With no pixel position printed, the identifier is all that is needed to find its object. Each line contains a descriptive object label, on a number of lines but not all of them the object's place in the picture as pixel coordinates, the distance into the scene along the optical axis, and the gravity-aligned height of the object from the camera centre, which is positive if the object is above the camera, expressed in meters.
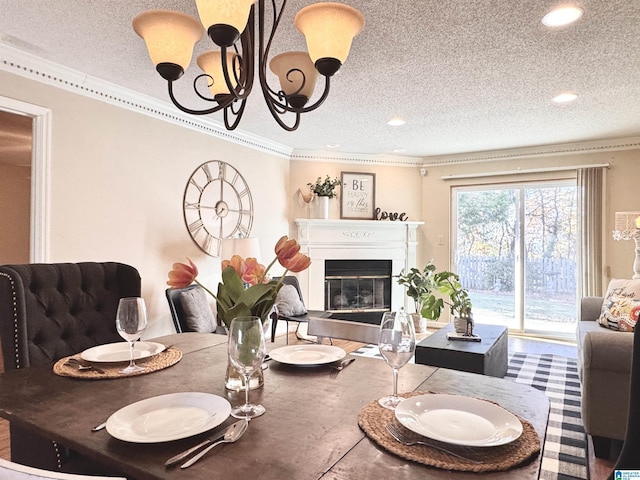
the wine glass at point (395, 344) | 1.02 -0.26
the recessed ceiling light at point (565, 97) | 3.21 +1.21
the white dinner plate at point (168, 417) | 0.85 -0.41
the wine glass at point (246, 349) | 0.99 -0.27
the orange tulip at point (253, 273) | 1.21 -0.09
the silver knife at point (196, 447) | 0.76 -0.42
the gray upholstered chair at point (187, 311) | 3.09 -0.54
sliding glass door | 4.97 -0.12
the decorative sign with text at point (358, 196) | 5.46 +0.66
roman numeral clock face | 3.81 +0.38
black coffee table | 2.68 -0.77
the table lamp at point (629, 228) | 3.92 +0.16
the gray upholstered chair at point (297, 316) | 4.00 -0.75
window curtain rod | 4.65 +0.93
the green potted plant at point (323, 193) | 5.15 +0.65
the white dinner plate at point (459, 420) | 0.84 -0.41
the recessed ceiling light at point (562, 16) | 2.02 +1.19
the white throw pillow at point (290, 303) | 4.12 -0.63
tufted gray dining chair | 1.31 -0.30
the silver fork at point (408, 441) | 0.79 -0.42
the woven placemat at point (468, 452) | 0.76 -0.42
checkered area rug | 2.07 -1.15
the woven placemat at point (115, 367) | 1.24 -0.41
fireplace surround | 5.27 -0.16
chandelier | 1.29 +0.75
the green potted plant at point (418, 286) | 5.29 -0.57
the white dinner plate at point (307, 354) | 1.38 -0.41
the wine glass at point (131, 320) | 1.28 -0.25
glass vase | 1.17 -0.41
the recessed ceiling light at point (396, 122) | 3.89 +1.22
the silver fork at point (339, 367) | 1.31 -0.43
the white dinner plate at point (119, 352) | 1.39 -0.40
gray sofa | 2.08 -0.75
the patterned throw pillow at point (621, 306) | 2.86 -0.46
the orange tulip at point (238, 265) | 1.21 -0.07
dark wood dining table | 0.75 -0.43
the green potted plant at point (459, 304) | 3.15 -0.48
